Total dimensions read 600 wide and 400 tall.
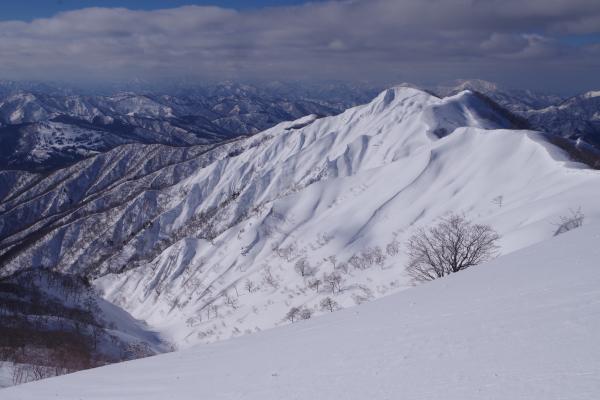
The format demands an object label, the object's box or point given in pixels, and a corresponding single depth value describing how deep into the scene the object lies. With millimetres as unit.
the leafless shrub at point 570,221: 27927
